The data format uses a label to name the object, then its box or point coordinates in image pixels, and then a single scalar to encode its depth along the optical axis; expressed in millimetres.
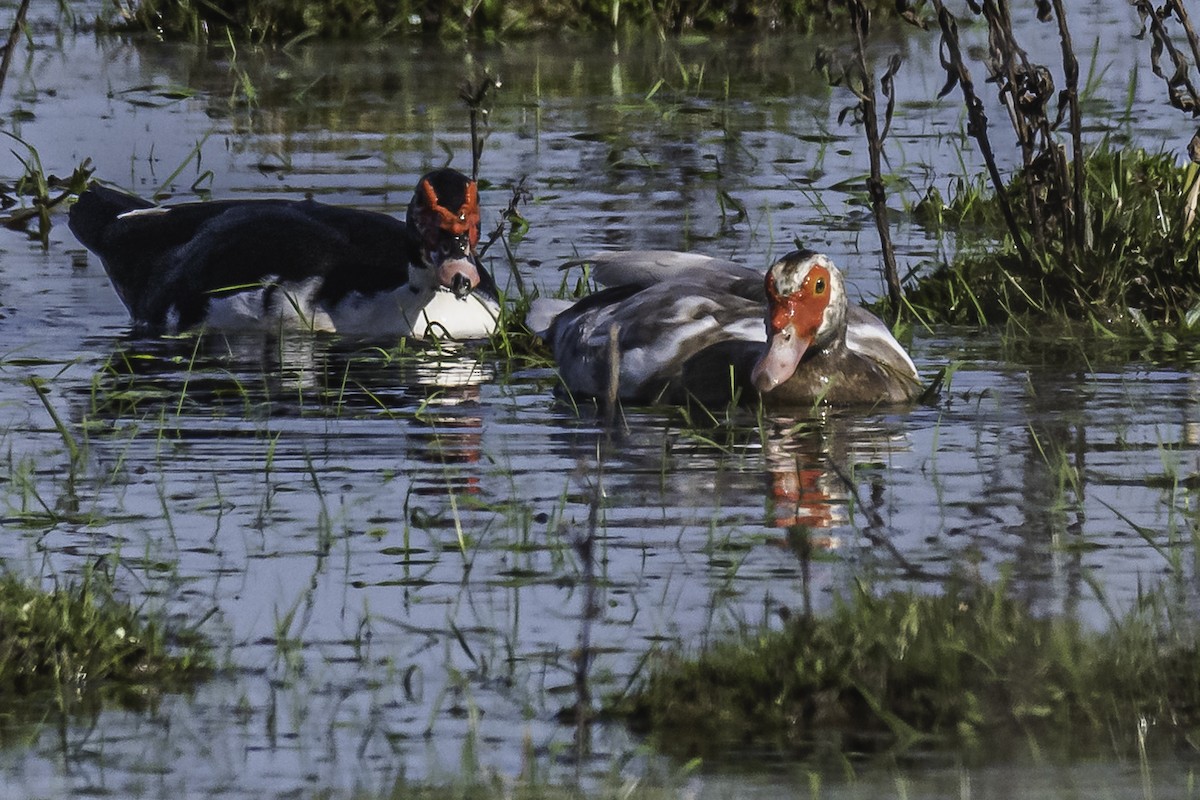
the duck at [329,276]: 20359
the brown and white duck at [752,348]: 16516
